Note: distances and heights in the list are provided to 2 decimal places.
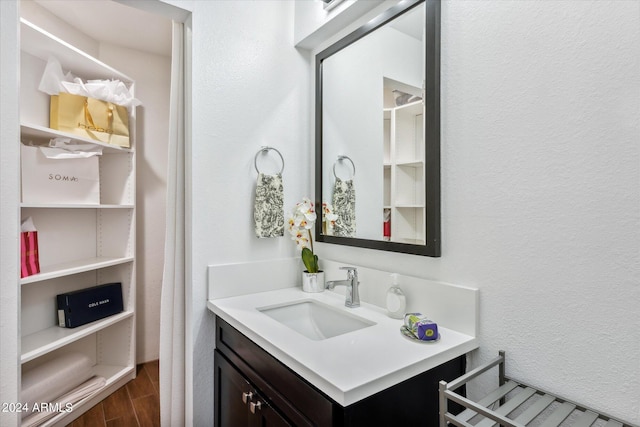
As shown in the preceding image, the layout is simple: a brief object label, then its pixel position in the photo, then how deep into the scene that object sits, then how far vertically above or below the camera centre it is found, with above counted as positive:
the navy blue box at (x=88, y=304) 1.98 -0.59
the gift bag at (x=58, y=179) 1.76 +0.17
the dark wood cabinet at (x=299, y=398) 0.83 -0.53
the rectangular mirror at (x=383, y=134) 1.19 +0.31
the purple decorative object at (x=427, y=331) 1.03 -0.37
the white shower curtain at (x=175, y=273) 1.53 -0.29
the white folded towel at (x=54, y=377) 1.72 -0.92
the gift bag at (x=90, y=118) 1.92 +0.54
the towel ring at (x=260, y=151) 1.62 +0.28
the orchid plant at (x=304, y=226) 1.61 -0.08
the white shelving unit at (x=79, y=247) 1.81 -0.25
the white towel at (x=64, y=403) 1.69 -1.05
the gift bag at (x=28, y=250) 1.67 -0.21
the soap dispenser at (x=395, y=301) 1.23 -0.34
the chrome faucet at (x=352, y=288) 1.38 -0.33
